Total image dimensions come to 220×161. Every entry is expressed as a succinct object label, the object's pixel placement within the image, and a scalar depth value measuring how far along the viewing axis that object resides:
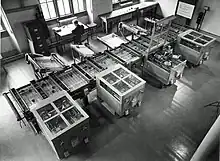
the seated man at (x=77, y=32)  6.49
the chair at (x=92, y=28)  7.62
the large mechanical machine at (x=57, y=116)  3.22
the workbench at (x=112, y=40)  6.16
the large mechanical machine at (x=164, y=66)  5.09
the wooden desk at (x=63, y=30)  6.67
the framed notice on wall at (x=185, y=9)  7.67
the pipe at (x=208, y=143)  2.27
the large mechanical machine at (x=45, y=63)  4.80
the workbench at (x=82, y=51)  5.71
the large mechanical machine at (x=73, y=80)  4.14
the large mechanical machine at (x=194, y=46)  5.74
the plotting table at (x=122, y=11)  7.94
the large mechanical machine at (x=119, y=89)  3.92
